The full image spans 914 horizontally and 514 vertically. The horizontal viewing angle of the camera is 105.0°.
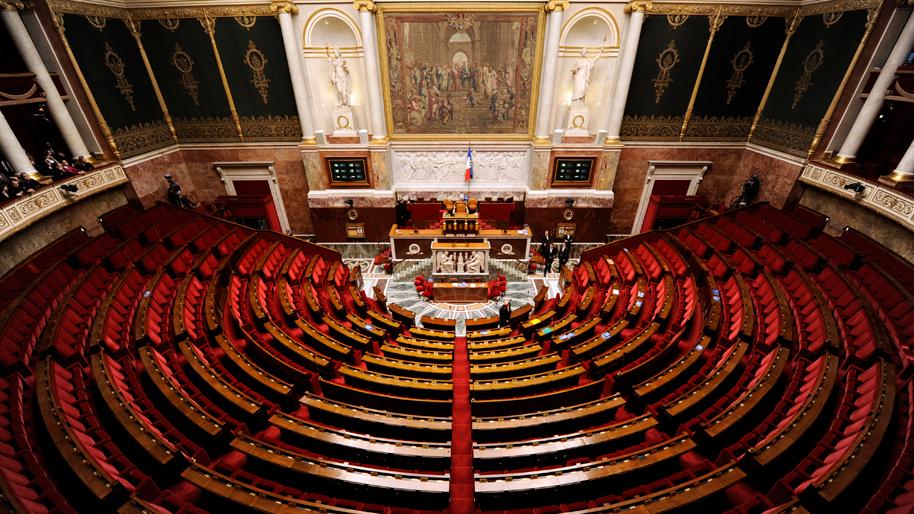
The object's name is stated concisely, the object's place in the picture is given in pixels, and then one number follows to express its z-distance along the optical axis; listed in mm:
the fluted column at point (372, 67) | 11828
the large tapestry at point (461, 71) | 12188
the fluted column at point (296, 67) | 11812
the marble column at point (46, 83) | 9073
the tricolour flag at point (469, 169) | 13764
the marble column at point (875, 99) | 9172
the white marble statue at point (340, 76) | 12656
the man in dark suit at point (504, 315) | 9616
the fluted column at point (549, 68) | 11797
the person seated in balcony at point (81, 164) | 10492
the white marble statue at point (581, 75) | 12648
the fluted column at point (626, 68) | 11852
